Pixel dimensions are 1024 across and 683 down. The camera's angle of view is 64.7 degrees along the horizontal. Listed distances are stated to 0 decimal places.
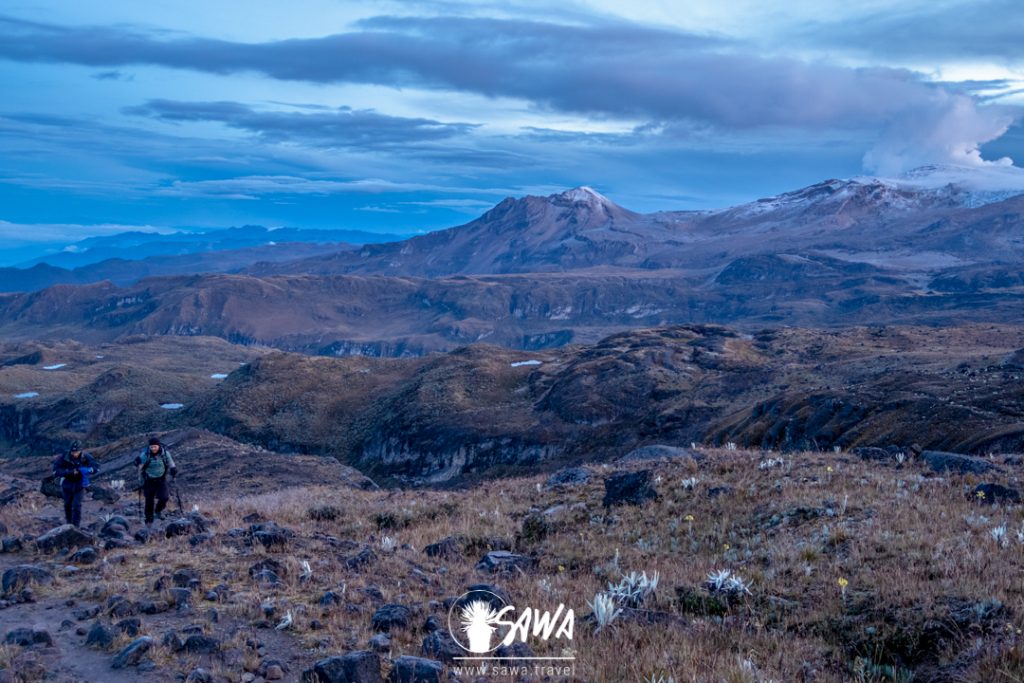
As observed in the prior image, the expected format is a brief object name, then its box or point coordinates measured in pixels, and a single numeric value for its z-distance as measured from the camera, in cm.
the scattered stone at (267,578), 1135
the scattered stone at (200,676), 791
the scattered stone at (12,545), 1466
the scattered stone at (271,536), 1381
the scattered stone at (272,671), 811
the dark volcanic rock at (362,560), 1238
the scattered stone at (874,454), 1831
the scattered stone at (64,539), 1419
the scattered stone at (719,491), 1529
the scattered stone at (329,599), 1027
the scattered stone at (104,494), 2322
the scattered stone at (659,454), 2041
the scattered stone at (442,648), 821
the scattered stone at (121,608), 1012
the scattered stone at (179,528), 1545
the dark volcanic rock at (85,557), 1331
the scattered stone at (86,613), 1013
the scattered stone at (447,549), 1341
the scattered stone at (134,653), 847
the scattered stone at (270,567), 1190
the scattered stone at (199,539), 1440
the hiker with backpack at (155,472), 1822
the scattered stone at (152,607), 1023
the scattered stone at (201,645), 877
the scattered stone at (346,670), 743
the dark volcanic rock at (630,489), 1577
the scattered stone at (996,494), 1280
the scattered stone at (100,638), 905
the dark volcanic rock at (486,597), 959
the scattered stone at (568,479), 1906
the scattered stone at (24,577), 1152
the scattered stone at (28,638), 900
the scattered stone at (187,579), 1120
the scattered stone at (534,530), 1432
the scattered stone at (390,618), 930
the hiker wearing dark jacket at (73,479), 1767
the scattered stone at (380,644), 861
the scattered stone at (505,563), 1181
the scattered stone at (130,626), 932
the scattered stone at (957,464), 1543
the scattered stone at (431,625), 920
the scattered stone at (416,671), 751
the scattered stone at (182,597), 1045
